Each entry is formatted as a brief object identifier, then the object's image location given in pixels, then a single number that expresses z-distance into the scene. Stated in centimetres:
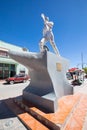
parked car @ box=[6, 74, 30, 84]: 1142
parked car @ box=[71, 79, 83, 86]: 978
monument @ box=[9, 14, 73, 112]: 320
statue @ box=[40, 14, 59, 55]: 453
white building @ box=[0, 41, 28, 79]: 1448
